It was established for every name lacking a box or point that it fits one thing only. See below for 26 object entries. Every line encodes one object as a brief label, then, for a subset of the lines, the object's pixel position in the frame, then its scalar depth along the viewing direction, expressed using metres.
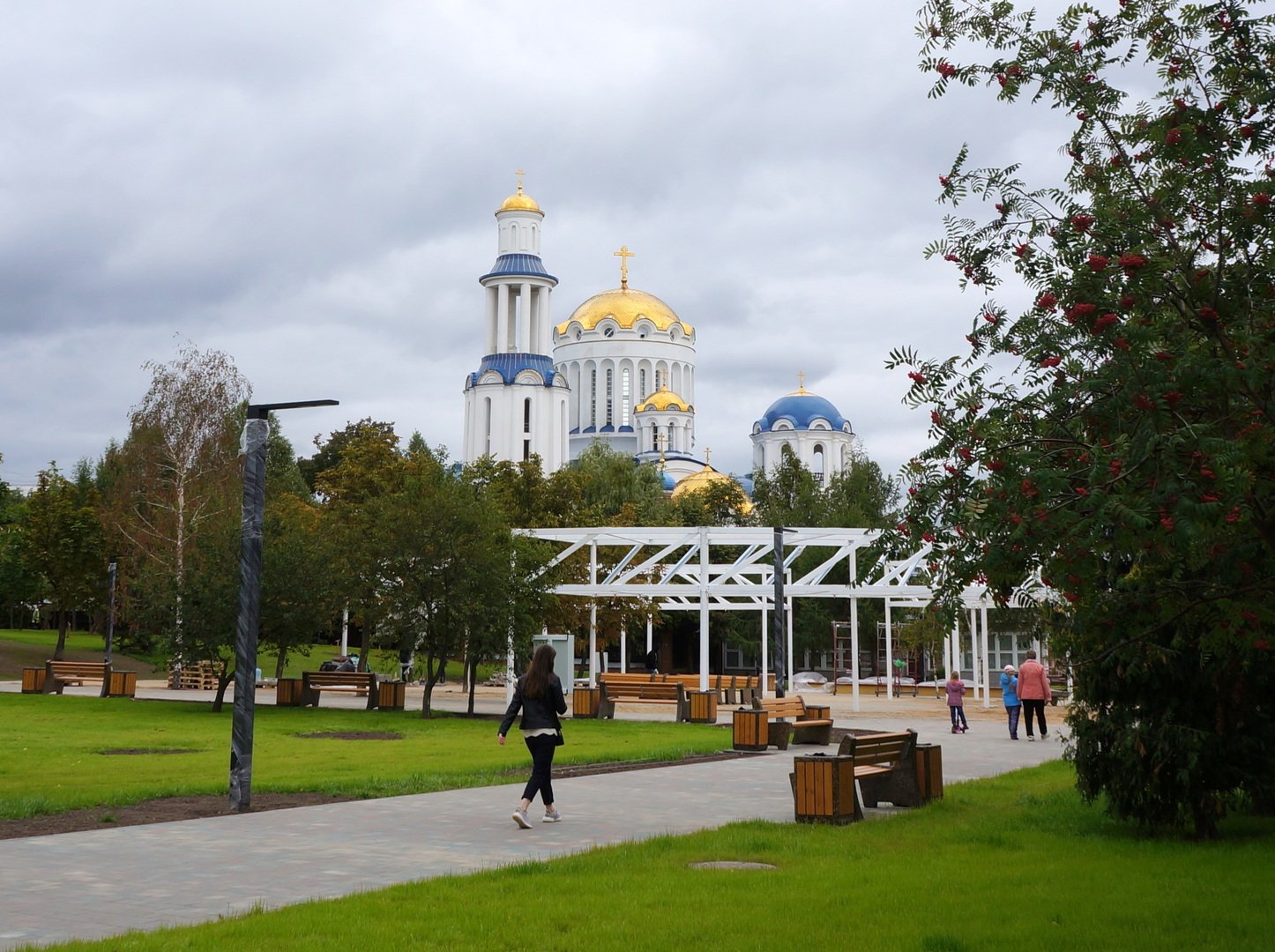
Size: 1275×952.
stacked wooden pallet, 41.12
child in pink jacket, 25.36
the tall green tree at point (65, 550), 54.03
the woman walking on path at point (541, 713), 11.70
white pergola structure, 32.84
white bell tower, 79.88
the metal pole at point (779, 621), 23.99
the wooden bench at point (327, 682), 32.19
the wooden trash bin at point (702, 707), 27.08
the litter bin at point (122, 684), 34.38
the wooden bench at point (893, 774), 13.31
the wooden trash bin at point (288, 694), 32.25
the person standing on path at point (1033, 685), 22.45
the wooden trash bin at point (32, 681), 35.28
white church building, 78.25
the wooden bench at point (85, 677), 34.44
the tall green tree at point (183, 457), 43.38
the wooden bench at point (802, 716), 20.66
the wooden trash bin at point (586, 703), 28.50
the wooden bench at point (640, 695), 28.23
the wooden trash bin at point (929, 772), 13.78
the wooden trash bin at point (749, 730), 20.03
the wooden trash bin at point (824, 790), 11.95
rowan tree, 6.04
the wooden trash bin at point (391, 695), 30.88
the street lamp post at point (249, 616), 12.48
